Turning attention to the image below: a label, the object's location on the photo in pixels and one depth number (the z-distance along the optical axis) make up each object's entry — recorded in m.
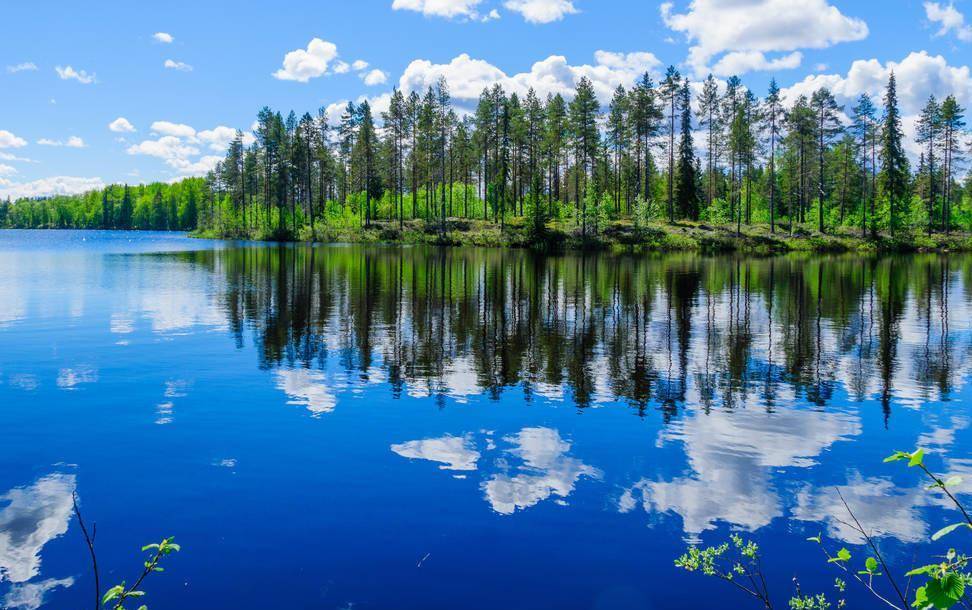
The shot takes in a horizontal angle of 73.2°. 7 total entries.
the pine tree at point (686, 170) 96.56
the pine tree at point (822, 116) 94.31
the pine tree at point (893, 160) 92.88
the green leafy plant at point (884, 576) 3.19
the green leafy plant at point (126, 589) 4.19
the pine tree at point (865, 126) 99.00
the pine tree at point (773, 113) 93.62
